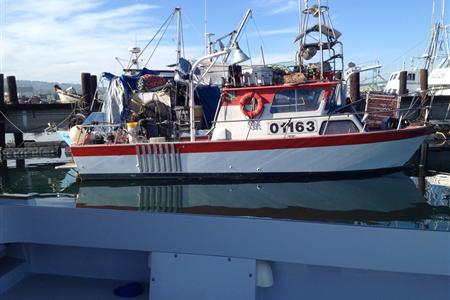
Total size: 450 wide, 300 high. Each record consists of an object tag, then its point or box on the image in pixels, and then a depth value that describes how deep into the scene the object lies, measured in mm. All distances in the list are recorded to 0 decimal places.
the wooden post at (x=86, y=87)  16734
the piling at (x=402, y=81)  18556
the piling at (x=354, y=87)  15640
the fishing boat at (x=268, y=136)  9289
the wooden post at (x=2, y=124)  15404
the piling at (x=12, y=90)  16659
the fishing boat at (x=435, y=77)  18438
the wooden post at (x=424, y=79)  17241
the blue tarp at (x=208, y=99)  11850
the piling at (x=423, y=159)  11041
